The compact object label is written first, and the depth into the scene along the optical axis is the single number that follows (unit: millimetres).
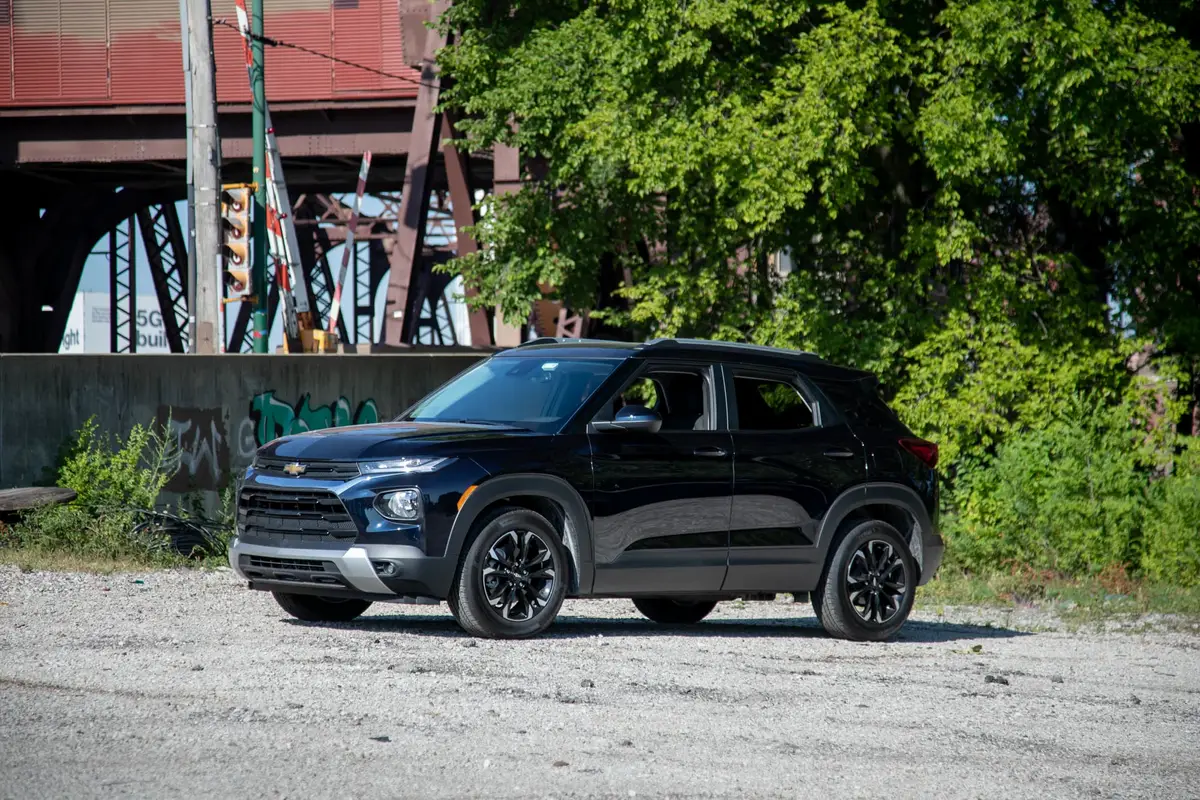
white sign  110125
